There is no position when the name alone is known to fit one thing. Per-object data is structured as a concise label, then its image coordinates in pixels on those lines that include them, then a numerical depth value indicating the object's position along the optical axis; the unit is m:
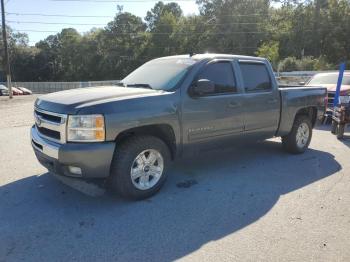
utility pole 30.03
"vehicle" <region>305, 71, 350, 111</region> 12.21
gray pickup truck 4.52
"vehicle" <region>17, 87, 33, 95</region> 46.73
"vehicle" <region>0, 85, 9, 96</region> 41.12
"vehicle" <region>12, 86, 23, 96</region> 44.46
